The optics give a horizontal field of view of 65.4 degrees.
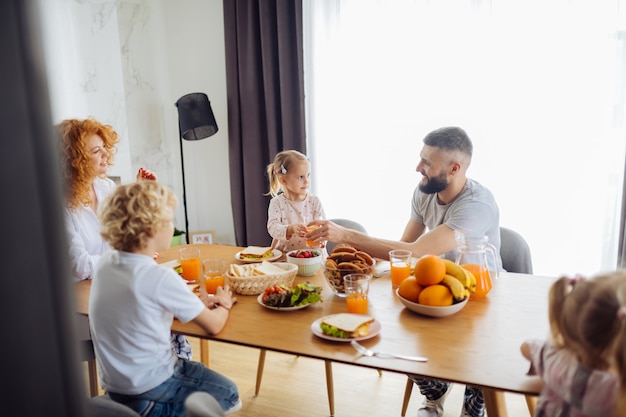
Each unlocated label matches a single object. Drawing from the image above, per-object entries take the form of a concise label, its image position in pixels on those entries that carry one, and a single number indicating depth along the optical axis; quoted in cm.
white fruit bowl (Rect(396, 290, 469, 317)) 148
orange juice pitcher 164
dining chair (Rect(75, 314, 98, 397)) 200
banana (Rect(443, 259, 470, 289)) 155
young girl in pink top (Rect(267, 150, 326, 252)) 270
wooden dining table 122
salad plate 160
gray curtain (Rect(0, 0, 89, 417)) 22
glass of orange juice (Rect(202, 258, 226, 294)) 178
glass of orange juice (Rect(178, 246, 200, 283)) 194
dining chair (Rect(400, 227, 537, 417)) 221
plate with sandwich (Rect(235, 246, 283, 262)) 219
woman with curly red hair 217
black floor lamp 380
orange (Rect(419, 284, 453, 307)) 149
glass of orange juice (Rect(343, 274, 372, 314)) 157
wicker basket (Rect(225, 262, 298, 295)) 176
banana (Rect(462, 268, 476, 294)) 156
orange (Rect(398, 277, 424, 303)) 155
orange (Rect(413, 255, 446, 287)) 149
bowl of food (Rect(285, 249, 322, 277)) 196
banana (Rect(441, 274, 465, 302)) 149
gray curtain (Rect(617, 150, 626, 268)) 286
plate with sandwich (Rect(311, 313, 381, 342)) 138
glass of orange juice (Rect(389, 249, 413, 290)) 177
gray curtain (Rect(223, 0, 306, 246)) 368
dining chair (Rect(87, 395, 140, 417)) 117
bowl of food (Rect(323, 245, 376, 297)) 166
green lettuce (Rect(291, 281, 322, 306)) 163
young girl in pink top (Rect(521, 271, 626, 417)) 93
